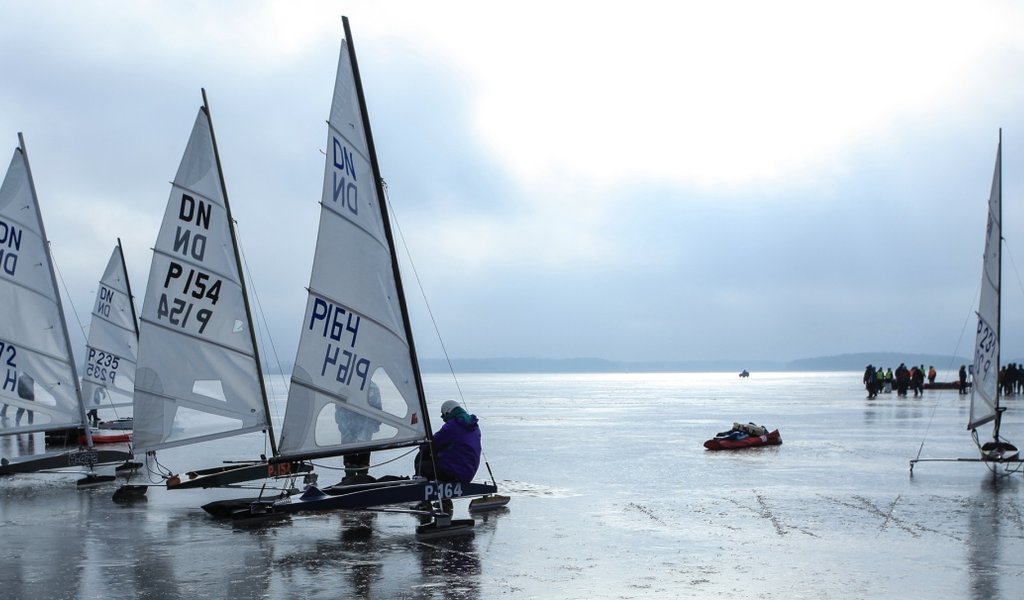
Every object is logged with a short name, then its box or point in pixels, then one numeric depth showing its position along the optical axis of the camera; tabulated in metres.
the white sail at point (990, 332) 16.64
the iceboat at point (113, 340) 25.50
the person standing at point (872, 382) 50.91
